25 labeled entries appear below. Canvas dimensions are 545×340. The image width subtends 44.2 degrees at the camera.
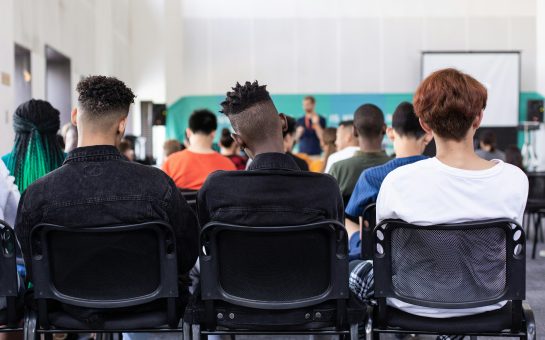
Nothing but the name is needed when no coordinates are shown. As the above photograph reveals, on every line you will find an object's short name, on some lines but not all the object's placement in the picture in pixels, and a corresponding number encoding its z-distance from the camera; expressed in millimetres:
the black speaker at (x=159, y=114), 11820
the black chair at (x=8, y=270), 1870
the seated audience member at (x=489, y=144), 7955
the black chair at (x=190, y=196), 3131
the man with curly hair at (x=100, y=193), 1858
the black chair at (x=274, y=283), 1838
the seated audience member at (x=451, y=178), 1850
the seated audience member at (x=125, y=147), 5891
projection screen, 12766
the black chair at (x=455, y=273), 1781
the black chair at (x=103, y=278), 1827
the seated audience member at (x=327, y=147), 5129
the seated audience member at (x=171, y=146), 6004
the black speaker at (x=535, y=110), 12250
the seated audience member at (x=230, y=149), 4934
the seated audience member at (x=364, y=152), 3334
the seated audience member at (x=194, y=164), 3750
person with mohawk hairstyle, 1860
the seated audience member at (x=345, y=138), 4449
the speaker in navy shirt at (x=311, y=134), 9018
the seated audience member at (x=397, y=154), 2518
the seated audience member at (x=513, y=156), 7148
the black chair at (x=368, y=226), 2373
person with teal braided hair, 2766
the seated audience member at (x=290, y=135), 4711
